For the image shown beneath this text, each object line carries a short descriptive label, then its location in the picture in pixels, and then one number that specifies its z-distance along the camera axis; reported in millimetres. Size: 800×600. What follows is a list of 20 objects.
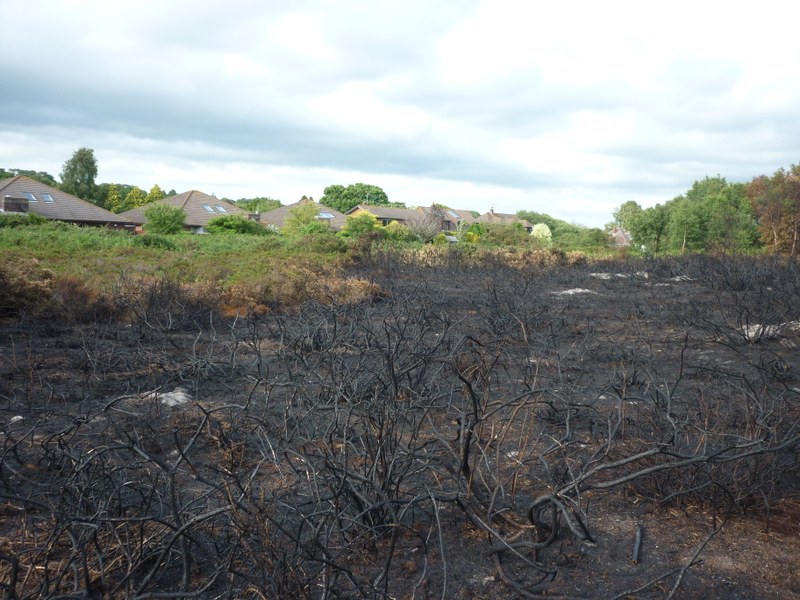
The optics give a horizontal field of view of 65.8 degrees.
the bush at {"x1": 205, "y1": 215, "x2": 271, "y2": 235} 41750
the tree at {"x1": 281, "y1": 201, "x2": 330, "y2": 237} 46656
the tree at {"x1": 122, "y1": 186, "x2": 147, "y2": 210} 63438
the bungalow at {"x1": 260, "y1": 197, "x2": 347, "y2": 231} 61925
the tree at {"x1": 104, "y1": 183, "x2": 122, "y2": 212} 59406
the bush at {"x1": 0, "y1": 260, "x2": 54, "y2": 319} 10680
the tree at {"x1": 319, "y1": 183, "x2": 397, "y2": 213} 83500
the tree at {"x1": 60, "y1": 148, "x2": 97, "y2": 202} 55312
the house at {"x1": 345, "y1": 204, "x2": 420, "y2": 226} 70338
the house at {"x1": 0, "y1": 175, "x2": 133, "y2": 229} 39031
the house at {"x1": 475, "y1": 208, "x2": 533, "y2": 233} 83500
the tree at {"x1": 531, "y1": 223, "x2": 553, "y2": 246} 56219
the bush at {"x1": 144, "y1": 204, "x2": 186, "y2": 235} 38938
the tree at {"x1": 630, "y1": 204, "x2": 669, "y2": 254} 44344
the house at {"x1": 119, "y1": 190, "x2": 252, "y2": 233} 50531
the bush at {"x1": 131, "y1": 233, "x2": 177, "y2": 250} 24453
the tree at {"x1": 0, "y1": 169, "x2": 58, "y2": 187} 72744
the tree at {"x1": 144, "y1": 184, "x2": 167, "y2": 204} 62938
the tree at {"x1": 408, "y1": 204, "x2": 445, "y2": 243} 49156
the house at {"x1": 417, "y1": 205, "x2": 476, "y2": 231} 56262
